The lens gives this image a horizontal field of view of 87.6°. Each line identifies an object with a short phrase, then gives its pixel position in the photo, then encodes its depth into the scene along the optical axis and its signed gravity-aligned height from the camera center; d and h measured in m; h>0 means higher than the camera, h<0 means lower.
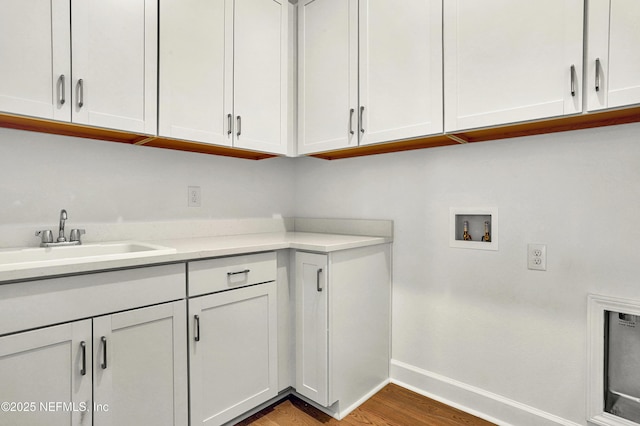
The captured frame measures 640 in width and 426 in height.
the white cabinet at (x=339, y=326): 1.68 -0.63
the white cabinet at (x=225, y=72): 1.61 +0.72
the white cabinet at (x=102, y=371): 1.06 -0.58
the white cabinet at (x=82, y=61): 1.22 +0.59
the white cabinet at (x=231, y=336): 1.46 -0.61
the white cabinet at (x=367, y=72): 1.60 +0.74
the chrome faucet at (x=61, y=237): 1.47 -0.14
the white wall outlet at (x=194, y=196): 2.04 +0.07
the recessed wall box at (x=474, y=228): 1.71 -0.10
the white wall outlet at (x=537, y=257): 1.57 -0.22
